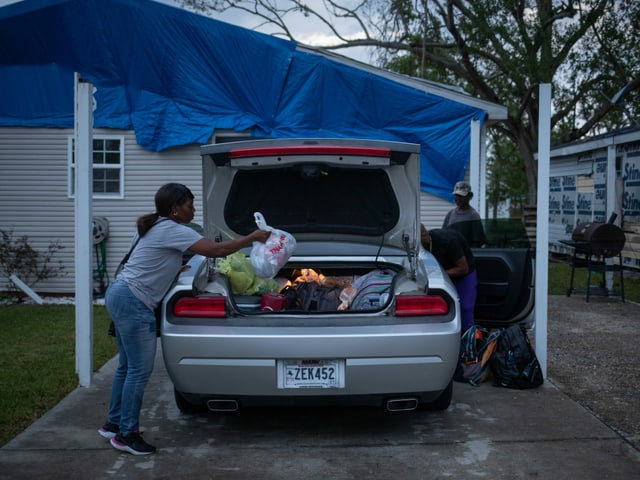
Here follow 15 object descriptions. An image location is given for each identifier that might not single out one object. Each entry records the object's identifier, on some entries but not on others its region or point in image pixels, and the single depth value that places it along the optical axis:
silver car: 4.51
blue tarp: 11.73
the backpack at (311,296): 5.37
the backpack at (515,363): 6.23
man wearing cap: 8.82
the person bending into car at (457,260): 6.18
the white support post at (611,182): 13.38
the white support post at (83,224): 6.34
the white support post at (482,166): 11.42
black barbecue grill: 11.75
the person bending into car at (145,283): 4.57
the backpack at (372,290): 5.07
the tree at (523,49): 22.44
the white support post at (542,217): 6.24
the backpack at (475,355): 6.35
